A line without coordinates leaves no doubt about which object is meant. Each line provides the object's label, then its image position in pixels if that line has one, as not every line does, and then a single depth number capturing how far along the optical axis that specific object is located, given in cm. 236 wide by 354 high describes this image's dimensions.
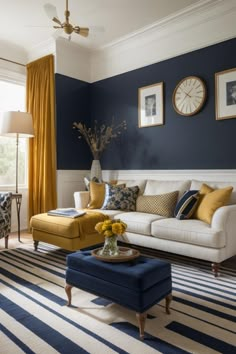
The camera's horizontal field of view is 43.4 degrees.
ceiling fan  275
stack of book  347
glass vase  217
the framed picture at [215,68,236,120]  369
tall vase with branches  493
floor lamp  423
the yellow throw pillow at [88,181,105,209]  421
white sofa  280
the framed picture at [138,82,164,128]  443
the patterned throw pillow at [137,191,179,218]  360
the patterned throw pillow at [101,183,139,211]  399
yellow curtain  486
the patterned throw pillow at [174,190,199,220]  325
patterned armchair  367
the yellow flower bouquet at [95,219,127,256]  213
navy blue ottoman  183
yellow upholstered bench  332
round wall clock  399
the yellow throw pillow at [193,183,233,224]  308
